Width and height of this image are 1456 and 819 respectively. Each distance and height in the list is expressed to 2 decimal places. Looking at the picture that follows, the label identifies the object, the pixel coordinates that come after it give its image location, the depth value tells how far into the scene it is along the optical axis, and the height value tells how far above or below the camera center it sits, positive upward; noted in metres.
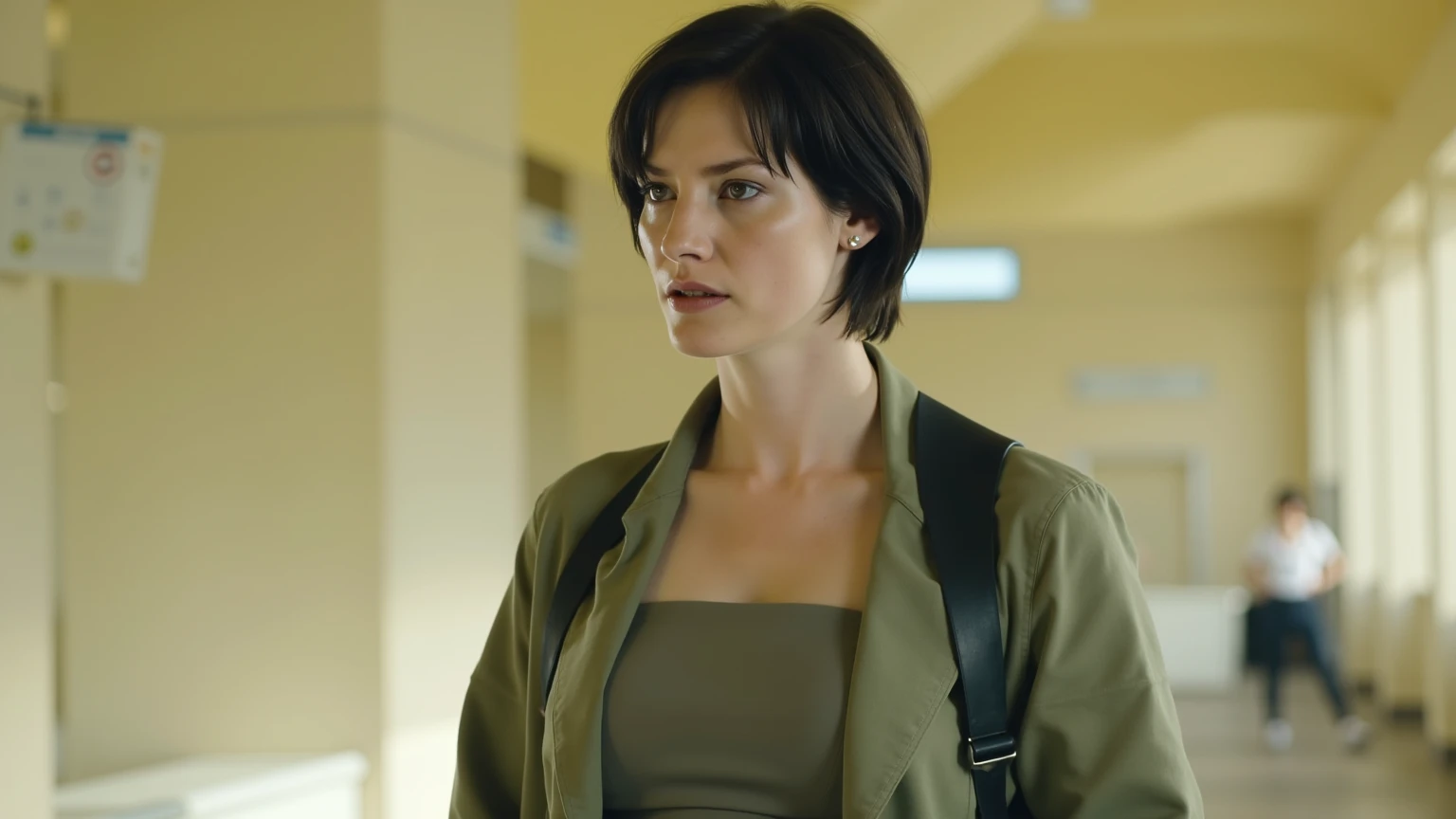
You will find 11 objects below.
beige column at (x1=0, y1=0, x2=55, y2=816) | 3.65 -0.20
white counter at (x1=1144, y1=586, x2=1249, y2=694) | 16.27 -2.29
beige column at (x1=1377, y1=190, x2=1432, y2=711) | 14.34 -0.48
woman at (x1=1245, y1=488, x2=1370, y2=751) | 12.02 -1.38
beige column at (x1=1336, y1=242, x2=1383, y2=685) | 16.72 -0.50
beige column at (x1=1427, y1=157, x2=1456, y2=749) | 11.63 -0.18
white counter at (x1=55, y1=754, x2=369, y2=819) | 4.50 -1.11
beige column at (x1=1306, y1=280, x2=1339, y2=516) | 18.48 +0.22
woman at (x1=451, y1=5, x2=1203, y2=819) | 1.66 -0.16
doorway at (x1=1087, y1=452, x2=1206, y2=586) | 19.27 -1.10
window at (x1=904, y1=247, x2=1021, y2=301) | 19.44 +1.80
